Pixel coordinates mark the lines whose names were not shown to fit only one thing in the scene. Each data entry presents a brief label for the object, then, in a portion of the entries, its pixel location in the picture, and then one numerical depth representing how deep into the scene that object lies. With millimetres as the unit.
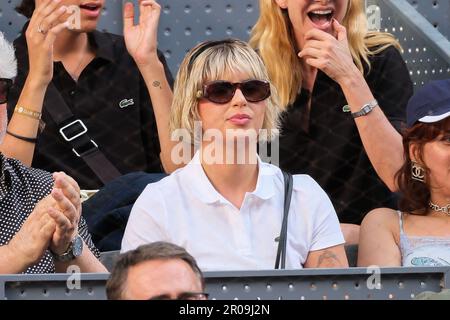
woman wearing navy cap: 6668
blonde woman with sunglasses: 6312
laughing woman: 7523
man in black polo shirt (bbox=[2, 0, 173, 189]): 7719
